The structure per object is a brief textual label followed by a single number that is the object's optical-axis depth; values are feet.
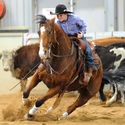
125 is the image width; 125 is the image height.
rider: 55.72
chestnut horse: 49.32
